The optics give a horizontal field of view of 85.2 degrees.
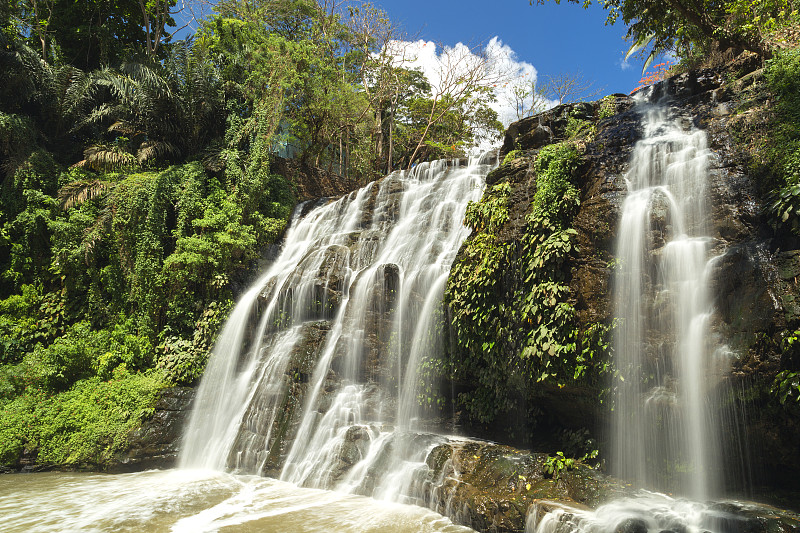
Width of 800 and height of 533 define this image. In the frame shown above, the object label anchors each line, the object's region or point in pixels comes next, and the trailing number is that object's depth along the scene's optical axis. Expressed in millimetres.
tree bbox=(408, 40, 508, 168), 20703
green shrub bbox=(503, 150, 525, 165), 10302
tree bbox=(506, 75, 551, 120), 23916
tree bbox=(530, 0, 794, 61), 8812
